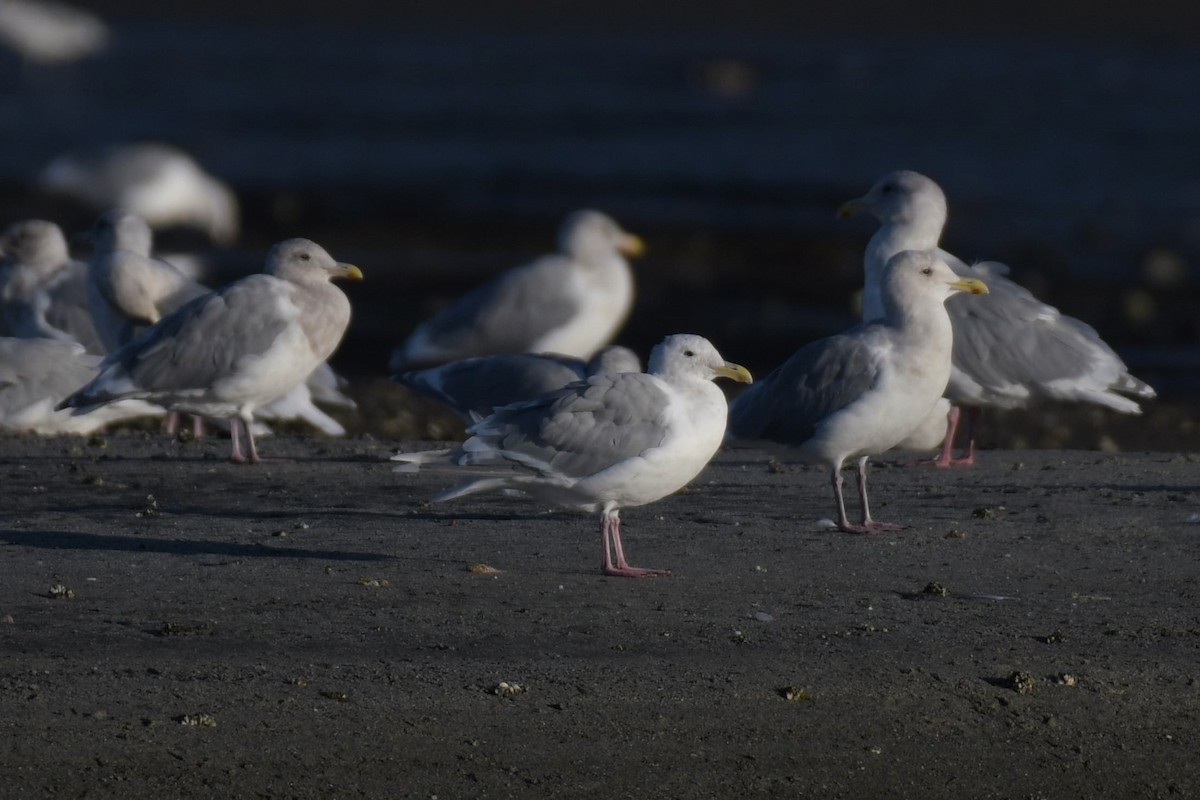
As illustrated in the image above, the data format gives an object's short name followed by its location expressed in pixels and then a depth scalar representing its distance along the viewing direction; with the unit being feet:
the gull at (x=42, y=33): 369.50
